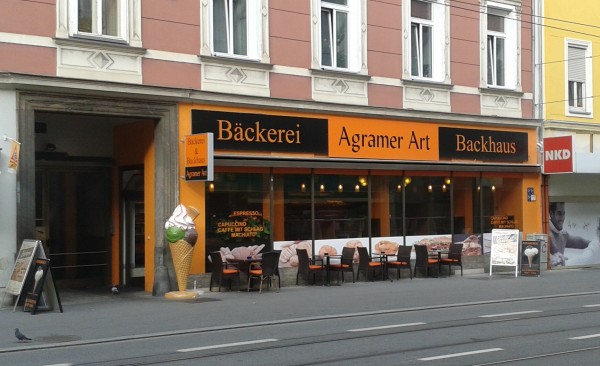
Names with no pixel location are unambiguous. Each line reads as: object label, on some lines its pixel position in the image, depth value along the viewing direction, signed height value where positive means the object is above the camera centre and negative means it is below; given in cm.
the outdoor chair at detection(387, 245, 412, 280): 2185 -138
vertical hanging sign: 1770 +106
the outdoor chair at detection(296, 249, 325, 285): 2016 -140
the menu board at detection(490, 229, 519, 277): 2338 -118
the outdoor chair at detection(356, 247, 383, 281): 2130 -143
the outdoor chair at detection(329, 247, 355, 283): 2078 -138
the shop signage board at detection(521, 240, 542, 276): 2333 -140
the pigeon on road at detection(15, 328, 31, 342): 1211 -176
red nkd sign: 2470 +143
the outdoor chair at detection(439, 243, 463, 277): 2300 -135
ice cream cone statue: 1769 -69
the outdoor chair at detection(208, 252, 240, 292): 1875 -136
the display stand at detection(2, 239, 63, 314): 1520 -125
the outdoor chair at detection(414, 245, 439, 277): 2244 -141
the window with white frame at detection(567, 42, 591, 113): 2689 +401
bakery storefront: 1936 +58
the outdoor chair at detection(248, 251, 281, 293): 1881 -133
